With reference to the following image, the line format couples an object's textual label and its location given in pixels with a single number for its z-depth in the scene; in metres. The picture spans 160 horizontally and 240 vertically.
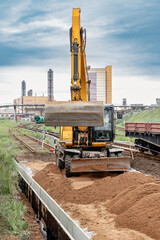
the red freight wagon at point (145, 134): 18.44
